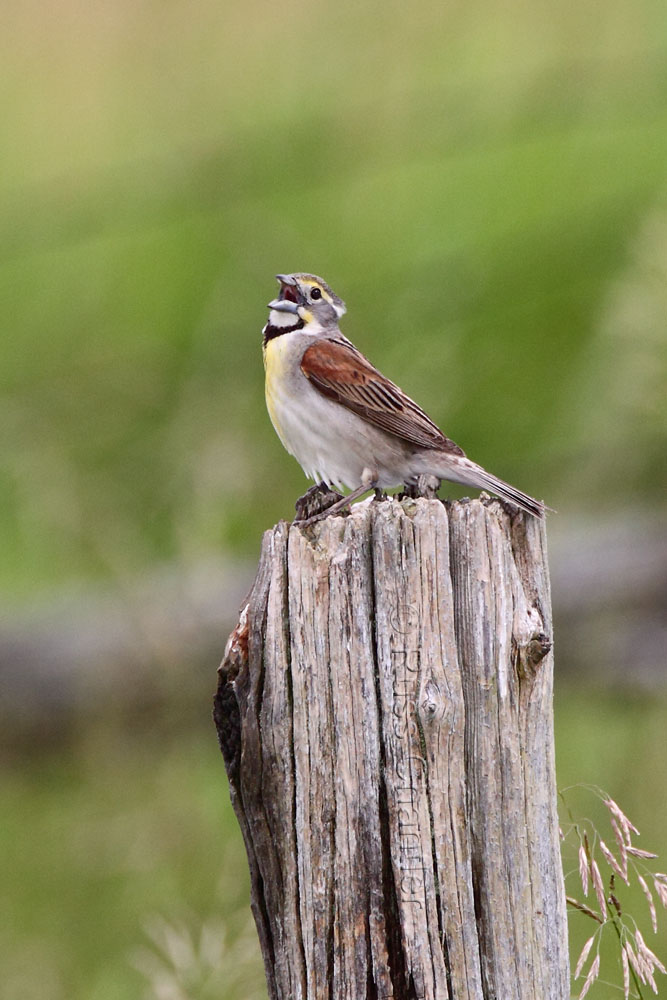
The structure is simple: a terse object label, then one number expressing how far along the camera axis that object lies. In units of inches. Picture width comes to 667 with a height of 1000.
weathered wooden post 170.7
